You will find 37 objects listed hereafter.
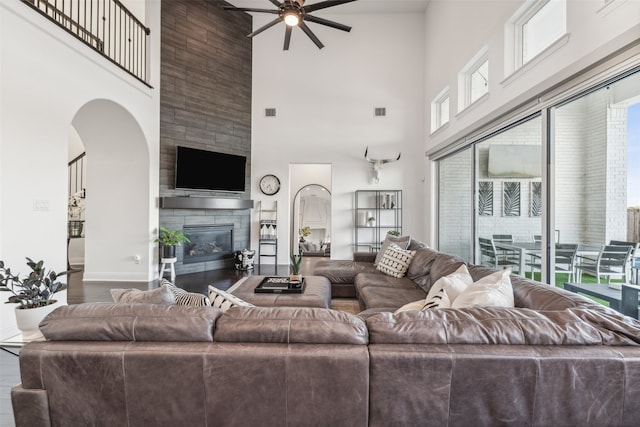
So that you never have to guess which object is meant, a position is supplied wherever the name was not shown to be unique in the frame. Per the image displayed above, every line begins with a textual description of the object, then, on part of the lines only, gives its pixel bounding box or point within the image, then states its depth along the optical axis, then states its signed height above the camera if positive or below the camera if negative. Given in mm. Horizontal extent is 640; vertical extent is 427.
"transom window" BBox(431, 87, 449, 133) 6180 +2114
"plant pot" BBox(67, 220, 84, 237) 6719 -369
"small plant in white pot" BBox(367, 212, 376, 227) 7195 -152
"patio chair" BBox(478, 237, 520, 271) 4039 -587
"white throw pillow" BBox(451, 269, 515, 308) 1740 -451
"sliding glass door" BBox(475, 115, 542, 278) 3492 +289
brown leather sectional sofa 1228 -626
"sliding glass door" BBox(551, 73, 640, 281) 2410 +421
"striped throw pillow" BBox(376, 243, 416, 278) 3877 -596
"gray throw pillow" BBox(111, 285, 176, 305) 1607 -442
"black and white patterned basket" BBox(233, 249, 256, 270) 6477 -975
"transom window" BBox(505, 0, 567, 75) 3163 +2033
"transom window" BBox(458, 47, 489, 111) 4621 +2117
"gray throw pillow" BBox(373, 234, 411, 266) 4312 -406
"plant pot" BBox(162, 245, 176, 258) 5348 -683
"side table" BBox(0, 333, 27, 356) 1790 -813
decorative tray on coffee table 3139 -760
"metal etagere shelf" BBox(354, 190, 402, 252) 7164 -79
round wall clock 7219 +650
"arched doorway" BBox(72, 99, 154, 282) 5293 +17
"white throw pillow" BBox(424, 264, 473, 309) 1870 -484
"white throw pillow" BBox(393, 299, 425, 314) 1977 -588
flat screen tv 5836 +821
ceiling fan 3503 +2294
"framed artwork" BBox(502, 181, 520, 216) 3859 +201
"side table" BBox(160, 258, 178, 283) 5344 -941
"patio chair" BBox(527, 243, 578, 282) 2988 -422
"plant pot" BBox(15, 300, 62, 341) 1856 -635
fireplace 6059 -625
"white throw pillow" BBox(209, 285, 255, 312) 1738 -497
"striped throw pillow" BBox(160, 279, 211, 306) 1727 -486
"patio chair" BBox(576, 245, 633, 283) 2496 -409
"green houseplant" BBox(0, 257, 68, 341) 1865 -556
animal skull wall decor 6977 +1101
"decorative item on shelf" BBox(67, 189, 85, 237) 6680 -48
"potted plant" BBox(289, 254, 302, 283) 3374 -659
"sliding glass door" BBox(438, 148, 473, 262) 5090 +178
